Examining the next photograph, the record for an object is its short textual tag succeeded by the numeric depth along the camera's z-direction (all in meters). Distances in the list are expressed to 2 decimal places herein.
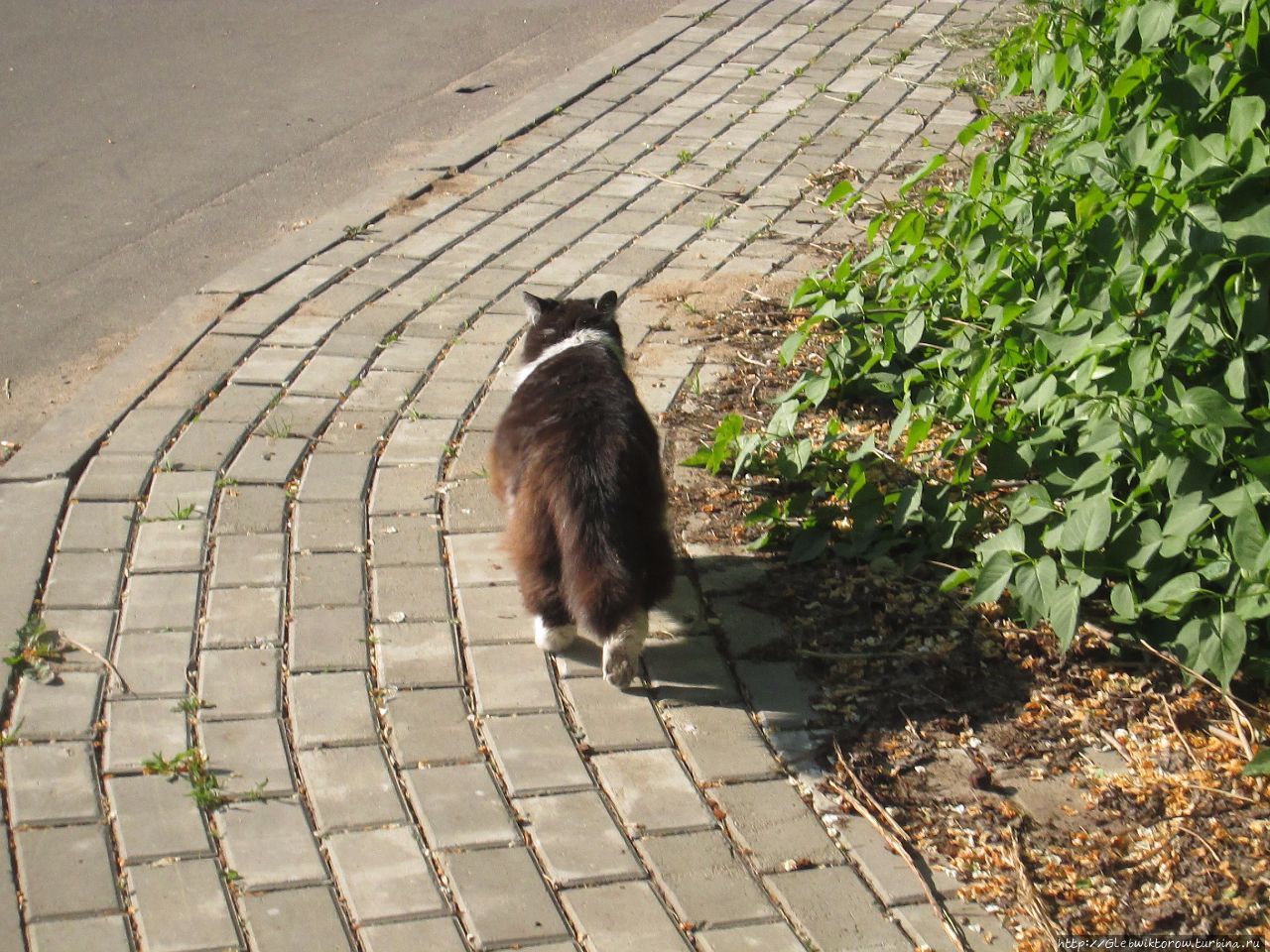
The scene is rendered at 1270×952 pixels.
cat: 4.05
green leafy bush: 3.75
